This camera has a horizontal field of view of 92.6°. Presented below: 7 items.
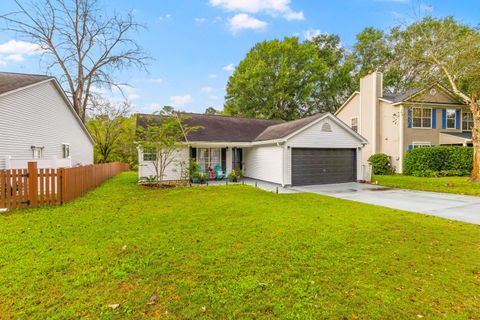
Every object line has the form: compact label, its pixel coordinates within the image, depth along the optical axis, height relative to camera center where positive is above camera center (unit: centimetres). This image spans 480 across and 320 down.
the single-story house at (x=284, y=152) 1301 +33
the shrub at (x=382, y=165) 1862 -68
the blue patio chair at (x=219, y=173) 1530 -108
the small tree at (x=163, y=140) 1191 +93
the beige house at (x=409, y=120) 1831 +309
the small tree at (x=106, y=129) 2641 +319
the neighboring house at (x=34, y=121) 1020 +194
